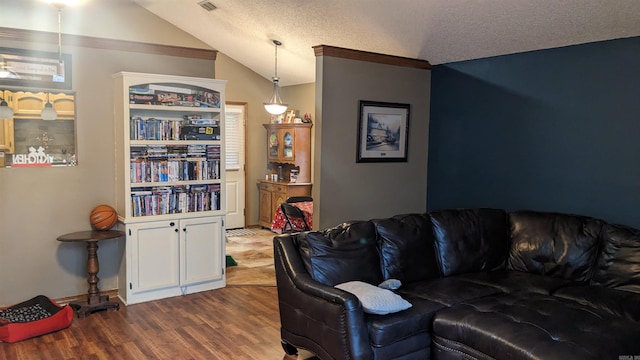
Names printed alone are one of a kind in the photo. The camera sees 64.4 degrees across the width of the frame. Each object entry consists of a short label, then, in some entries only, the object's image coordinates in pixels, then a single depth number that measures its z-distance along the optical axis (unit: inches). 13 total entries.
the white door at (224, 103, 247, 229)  334.3
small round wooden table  177.3
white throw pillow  122.6
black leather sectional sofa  116.0
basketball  186.2
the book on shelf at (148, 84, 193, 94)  193.3
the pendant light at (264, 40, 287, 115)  283.1
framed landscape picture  204.5
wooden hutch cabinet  316.8
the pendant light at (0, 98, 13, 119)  173.5
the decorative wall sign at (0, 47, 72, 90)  175.6
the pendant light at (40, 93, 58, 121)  183.8
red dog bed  151.2
